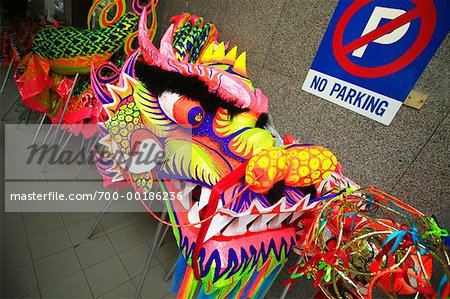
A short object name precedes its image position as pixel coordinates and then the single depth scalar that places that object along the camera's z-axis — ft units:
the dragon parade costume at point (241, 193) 2.38
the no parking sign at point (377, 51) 3.04
